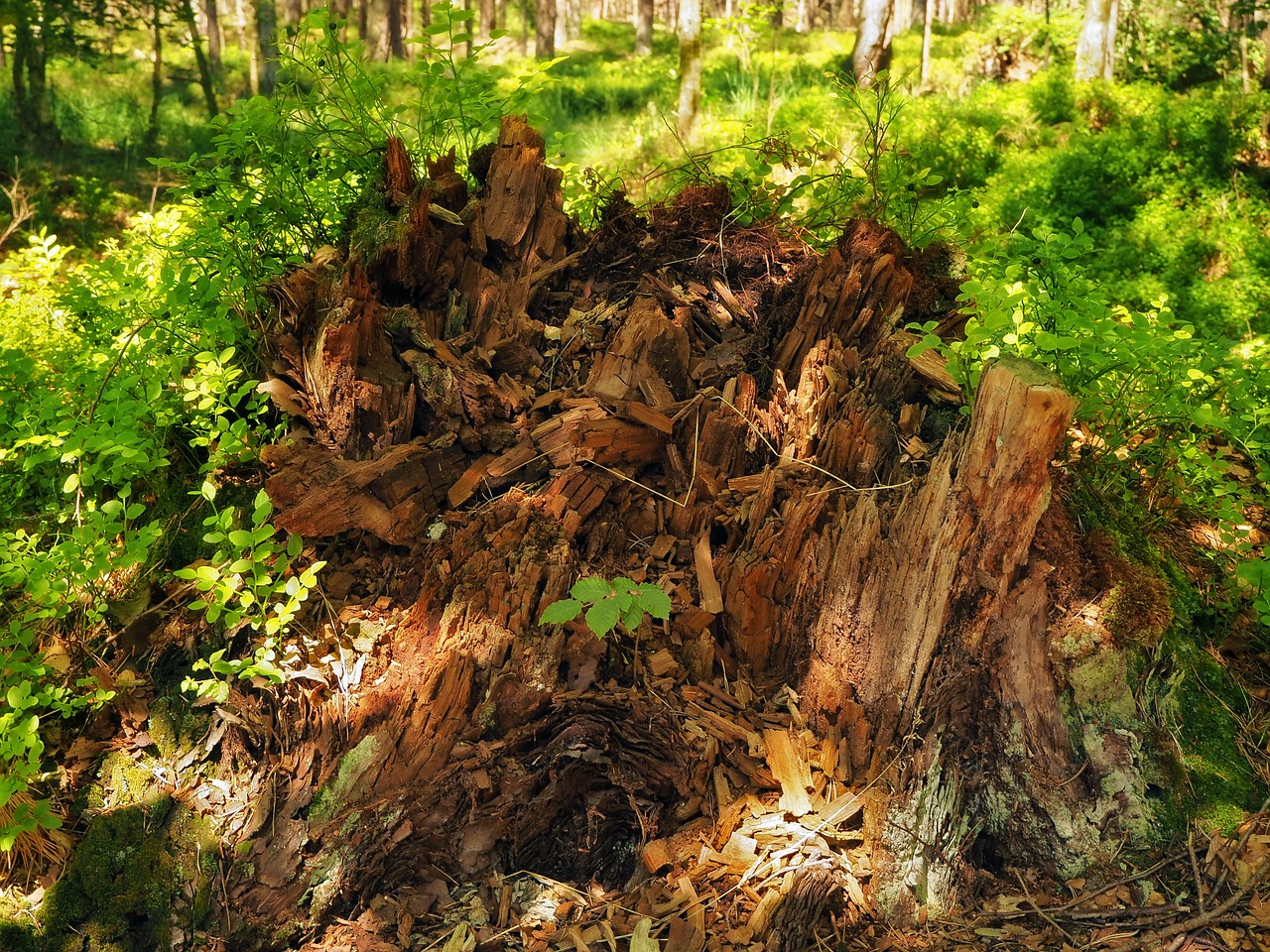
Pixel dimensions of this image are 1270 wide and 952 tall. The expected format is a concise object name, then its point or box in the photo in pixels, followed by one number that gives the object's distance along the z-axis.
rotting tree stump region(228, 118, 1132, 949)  2.68
